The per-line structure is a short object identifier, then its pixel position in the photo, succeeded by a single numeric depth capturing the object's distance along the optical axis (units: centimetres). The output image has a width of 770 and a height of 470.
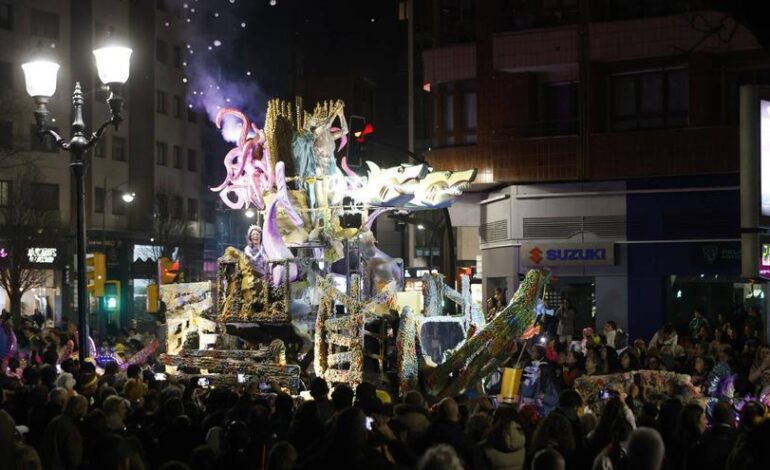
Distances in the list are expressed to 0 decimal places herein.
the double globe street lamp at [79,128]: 1725
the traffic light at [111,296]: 3616
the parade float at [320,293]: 1731
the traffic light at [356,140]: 2286
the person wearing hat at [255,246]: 1905
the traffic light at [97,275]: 2581
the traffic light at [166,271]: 2167
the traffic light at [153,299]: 2382
